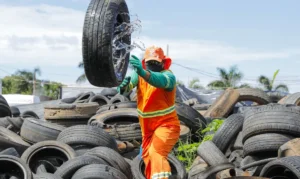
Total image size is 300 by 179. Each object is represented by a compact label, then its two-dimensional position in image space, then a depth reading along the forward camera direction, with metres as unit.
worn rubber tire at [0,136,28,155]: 7.52
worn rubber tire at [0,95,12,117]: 10.58
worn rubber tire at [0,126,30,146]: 8.00
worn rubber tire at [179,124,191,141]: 8.70
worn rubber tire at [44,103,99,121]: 9.69
